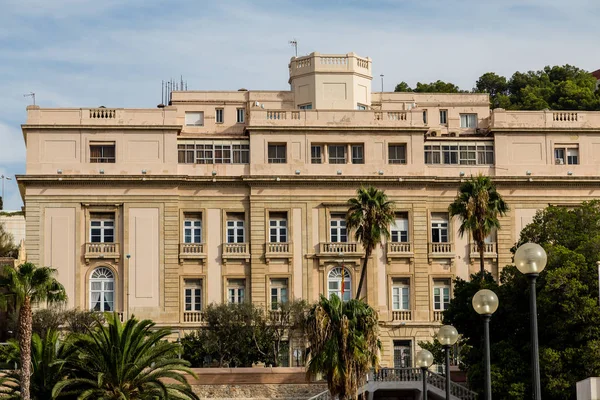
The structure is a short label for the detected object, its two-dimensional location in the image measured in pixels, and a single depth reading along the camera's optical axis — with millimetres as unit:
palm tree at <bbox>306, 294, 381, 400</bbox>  62500
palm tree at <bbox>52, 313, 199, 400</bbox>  61875
